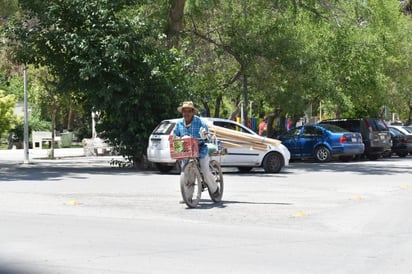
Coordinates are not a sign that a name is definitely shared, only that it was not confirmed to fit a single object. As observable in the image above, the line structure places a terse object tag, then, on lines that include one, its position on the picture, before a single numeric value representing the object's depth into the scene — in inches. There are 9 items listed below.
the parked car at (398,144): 1342.3
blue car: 1119.0
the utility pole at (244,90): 1094.1
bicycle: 481.1
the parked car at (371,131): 1199.6
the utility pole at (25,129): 1181.9
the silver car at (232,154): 818.2
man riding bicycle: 490.9
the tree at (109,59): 880.9
